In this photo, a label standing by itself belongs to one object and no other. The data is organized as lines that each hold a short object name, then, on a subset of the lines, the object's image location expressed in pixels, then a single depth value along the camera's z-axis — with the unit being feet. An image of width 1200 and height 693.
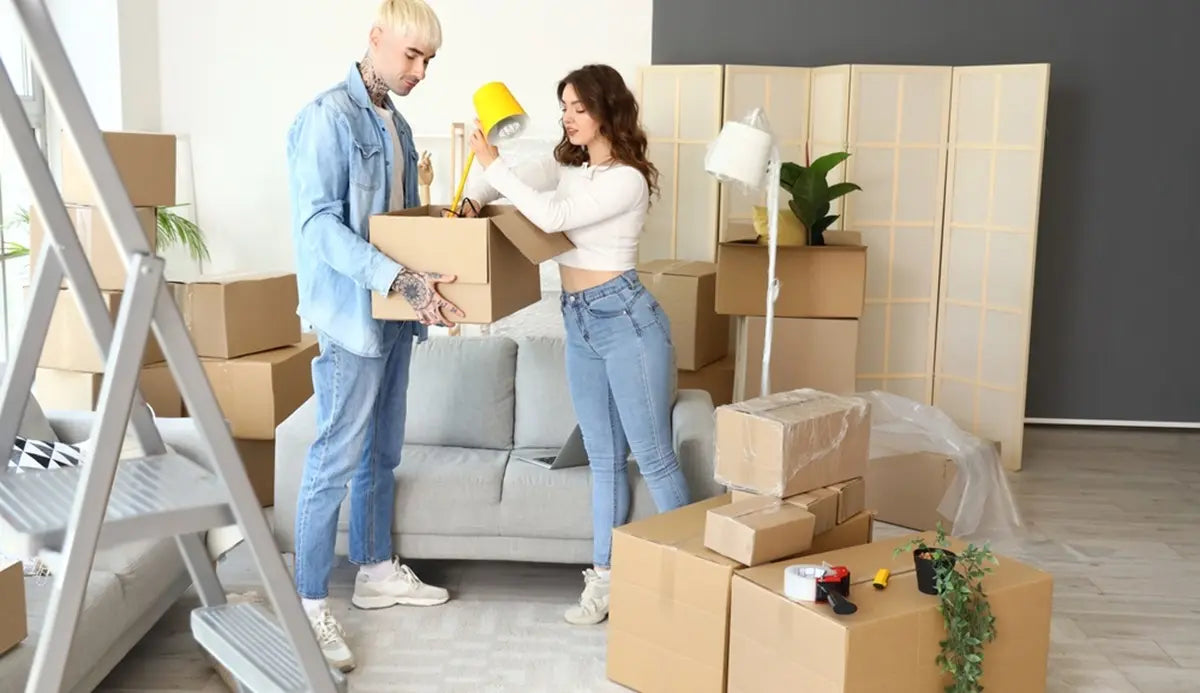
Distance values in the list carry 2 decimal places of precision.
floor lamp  10.55
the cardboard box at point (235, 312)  13.28
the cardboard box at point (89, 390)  13.85
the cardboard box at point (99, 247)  13.50
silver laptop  10.97
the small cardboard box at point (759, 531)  8.42
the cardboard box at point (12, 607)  7.34
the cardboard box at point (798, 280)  13.10
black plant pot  8.00
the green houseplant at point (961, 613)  7.89
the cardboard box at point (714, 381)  15.30
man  8.82
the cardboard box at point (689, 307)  15.15
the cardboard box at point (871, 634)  7.66
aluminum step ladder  4.33
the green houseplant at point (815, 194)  13.33
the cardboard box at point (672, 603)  8.64
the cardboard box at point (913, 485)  13.35
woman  9.49
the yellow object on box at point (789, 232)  13.48
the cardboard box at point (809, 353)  13.51
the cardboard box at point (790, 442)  8.71
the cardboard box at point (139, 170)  13.20
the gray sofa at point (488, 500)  10.75
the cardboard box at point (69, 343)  13.52
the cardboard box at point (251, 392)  13.29
